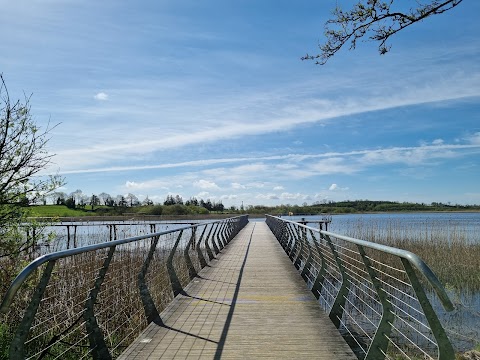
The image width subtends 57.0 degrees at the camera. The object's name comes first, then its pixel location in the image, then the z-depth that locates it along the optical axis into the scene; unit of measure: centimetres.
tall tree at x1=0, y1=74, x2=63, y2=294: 675
